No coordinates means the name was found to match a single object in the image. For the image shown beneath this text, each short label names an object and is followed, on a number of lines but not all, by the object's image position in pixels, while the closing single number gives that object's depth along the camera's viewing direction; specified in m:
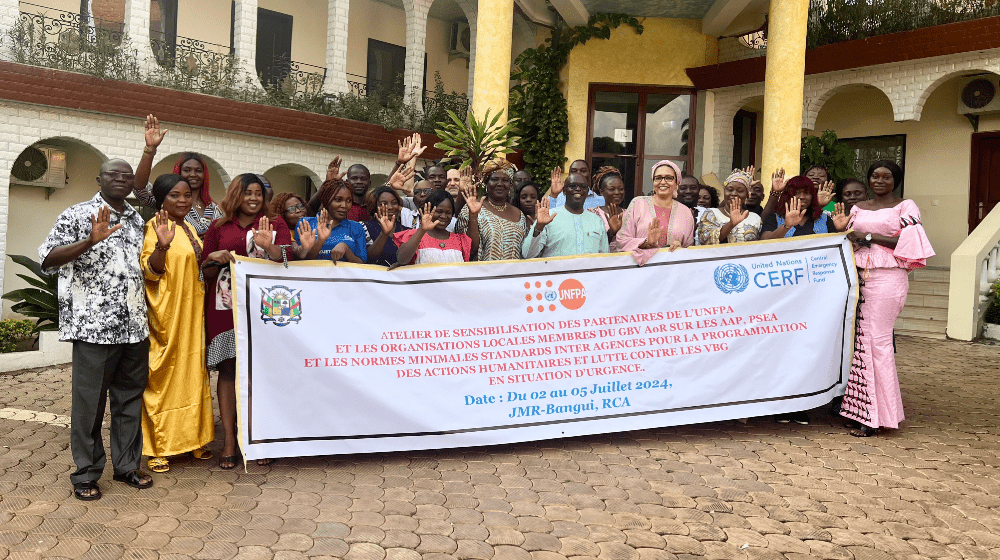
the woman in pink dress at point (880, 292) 5.21
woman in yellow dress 4.18
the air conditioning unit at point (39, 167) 10.31
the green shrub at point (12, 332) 7.68
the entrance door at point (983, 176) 12.60
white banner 4.38
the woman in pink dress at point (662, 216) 5.22
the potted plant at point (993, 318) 9.68
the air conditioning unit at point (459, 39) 15.73
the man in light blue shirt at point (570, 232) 5.07
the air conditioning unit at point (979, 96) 12.17
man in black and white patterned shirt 3.77
